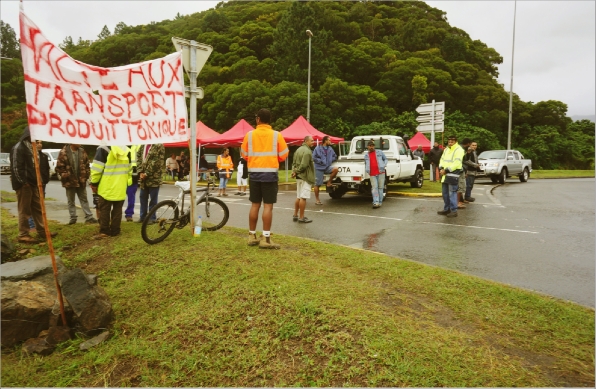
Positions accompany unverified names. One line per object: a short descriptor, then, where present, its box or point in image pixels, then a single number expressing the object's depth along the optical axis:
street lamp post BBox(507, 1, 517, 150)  32.47
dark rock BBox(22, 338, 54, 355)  3.48
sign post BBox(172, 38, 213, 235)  6.15
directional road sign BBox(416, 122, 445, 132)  18.67
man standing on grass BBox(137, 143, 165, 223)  7.39
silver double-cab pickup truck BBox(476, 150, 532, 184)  20.44
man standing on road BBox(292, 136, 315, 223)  8.98
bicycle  5.98
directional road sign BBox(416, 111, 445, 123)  18.52
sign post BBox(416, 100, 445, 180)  18.53
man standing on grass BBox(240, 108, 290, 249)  5.65
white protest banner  3.95
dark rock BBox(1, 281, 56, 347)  3.60
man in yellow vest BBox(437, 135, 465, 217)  9.70
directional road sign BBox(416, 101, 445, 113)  18.47
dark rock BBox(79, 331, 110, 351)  3.47
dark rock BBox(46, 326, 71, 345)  3.59
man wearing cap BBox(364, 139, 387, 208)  11.03
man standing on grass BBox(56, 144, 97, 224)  8.03
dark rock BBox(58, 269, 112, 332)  3.65
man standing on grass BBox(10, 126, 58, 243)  6.52
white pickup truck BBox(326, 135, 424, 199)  12.75
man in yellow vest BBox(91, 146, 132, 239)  6.50
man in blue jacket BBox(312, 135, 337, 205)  12.27
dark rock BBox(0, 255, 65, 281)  4.29
